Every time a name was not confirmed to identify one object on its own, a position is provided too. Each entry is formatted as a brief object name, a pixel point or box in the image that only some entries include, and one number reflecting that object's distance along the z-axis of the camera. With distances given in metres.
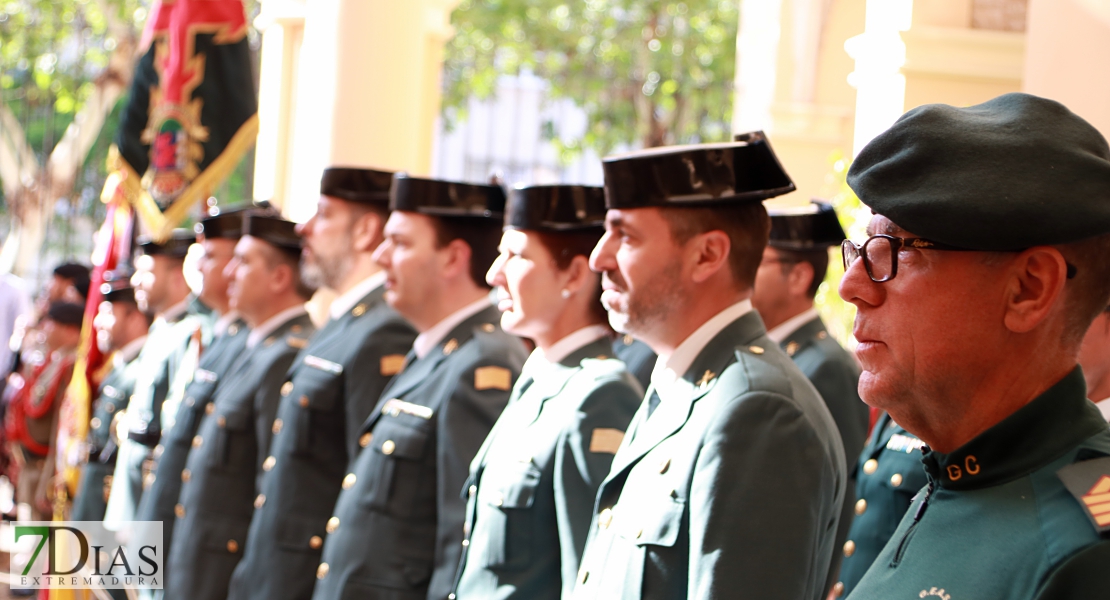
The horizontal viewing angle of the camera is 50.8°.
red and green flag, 6.42
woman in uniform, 2.55
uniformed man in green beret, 1.26
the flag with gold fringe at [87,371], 6.71
